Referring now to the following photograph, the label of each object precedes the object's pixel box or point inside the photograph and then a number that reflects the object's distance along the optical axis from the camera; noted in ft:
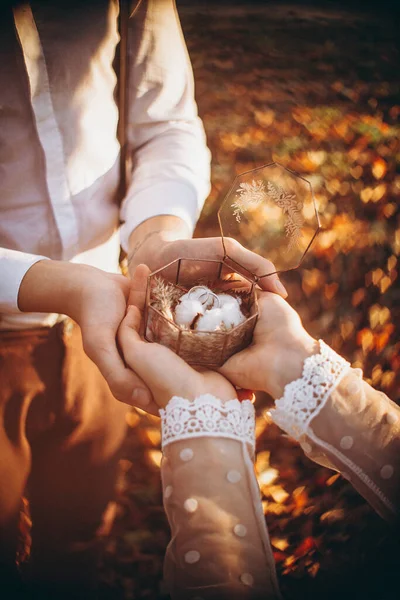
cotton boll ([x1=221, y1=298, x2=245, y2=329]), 2.58
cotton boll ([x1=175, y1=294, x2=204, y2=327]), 2.55
